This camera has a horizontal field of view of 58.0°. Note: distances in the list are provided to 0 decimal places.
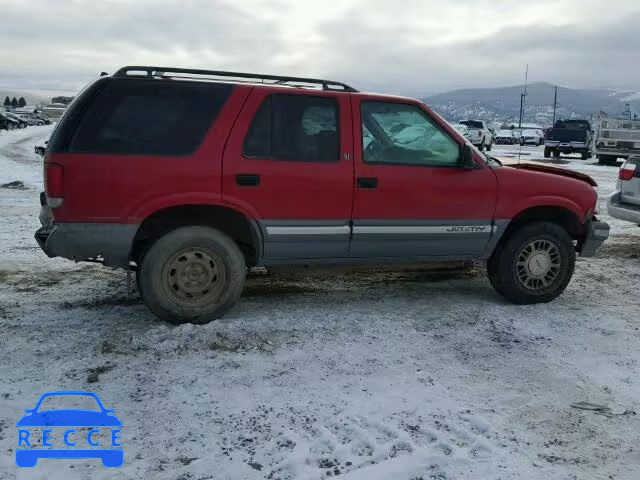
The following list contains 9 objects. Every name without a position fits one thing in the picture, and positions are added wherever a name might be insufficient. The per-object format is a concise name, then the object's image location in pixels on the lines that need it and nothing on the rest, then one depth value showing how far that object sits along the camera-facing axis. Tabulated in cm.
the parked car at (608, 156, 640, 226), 753
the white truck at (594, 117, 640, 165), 2220
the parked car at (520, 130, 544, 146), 4606
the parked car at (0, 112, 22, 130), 3991
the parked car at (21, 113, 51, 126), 5376
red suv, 428
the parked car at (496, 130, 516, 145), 4814
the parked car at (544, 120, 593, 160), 2809
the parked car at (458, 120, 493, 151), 3022
